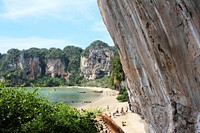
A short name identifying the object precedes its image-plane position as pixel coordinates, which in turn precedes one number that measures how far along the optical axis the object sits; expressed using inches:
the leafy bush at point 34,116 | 285.1
